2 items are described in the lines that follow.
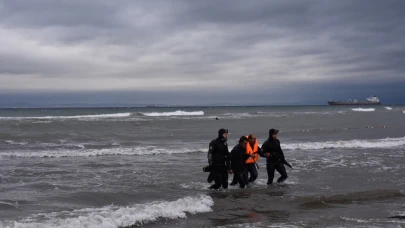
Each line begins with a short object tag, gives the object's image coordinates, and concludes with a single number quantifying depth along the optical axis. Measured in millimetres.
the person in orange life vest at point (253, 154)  10703
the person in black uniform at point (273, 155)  11016
